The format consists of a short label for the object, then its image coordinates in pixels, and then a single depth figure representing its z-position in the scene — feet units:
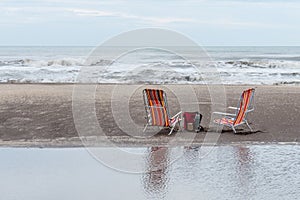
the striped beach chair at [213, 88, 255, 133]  34.41
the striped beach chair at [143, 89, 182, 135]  34.42
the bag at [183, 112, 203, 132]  34.76
